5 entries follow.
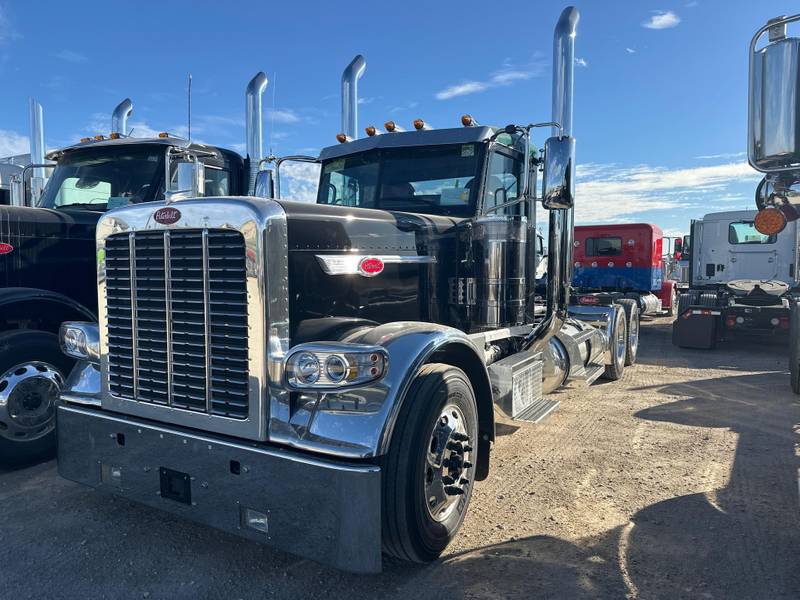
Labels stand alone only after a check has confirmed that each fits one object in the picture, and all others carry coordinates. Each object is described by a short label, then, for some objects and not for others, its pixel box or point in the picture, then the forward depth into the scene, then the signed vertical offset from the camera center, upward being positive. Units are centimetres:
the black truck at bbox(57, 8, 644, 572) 262 -52
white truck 1091 -29
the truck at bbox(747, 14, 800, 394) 236 +65
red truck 1603 +23
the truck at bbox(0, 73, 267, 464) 415 +19
